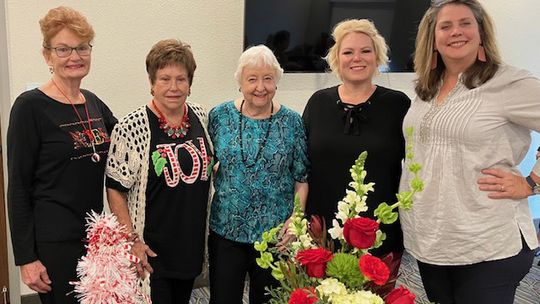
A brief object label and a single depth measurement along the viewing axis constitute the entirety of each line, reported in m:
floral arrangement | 0.94
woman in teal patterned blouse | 2.00
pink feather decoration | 1.42
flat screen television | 3.17
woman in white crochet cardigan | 1.85
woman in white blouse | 1.67
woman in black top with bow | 2.00
